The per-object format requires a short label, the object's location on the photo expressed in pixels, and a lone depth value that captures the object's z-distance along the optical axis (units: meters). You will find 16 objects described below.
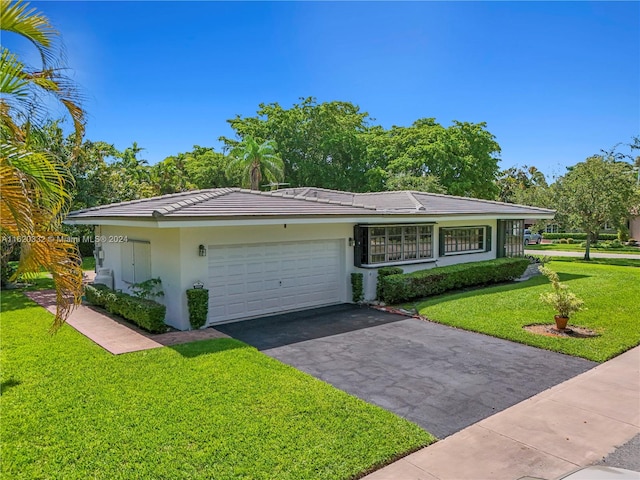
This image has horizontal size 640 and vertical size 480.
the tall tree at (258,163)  31.33
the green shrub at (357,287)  14.39
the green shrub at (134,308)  10.52
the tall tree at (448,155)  33.03
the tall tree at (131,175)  25.39
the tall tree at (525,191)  32.66
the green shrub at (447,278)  14.20
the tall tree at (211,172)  37.84
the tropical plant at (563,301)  10.45
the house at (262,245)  11.14
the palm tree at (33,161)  4.57
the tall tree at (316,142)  37.28
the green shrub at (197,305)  10.89
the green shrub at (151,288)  11.55
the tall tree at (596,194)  28.16
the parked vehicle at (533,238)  48.62
